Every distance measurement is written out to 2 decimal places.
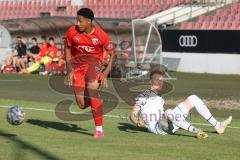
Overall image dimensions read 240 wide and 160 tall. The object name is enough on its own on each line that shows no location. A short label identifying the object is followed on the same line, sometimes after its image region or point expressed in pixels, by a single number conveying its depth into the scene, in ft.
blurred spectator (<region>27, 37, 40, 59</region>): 107.47
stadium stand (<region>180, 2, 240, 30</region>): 113.19
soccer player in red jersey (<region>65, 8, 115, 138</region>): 36.76
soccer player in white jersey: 36.68
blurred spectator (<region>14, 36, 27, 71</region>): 105.70
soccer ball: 38.32
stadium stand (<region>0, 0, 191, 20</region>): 129.90
